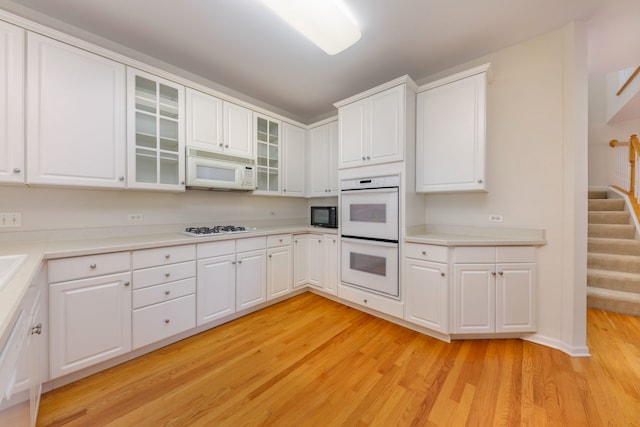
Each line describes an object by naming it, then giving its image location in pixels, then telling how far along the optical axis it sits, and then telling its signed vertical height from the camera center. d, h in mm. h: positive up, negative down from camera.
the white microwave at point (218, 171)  2367 +449
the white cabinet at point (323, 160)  3363 +768
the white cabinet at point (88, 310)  1518 -664
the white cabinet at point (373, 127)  2367 +923
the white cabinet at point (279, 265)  2783 -631
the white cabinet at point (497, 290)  2090 -663
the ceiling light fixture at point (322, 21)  1568 +1359
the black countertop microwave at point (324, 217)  3115 -47
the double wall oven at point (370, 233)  2412 -213
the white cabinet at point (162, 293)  1844 -658
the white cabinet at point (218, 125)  2397 +948
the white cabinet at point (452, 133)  2160 +775
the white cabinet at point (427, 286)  2105 -666
